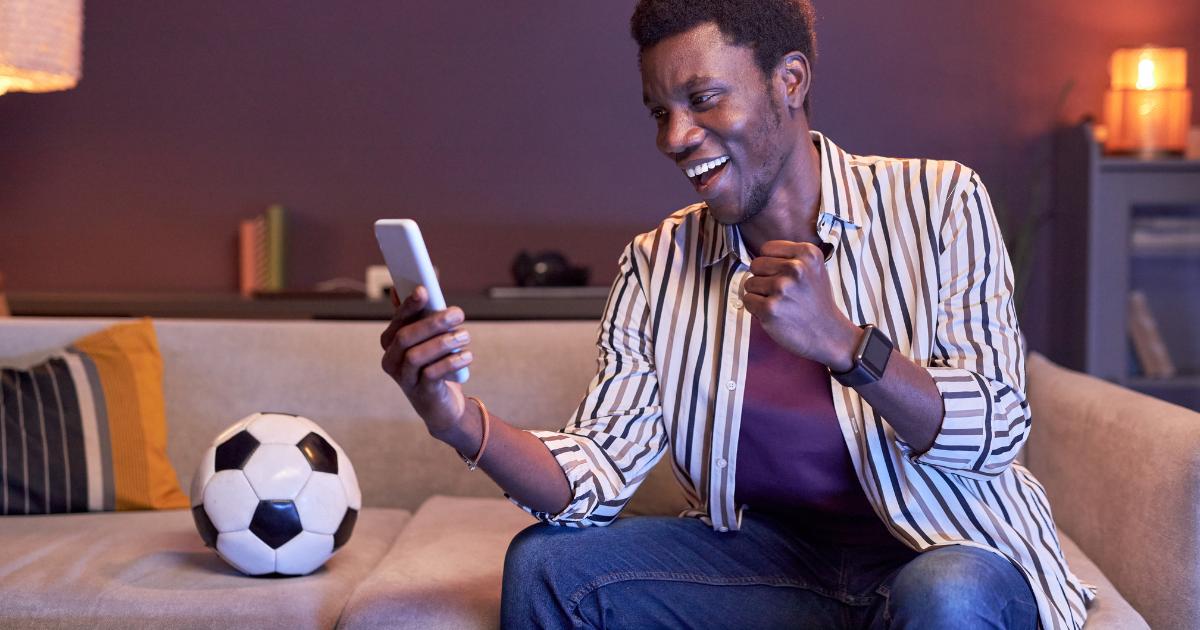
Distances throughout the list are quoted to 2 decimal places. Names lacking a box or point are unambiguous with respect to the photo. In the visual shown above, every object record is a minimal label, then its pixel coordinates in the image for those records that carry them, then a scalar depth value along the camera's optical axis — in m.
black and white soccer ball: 1.92
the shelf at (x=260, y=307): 3.08
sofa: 1.75
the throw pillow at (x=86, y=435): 2.34
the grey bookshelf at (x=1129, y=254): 3.22
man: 1.45
